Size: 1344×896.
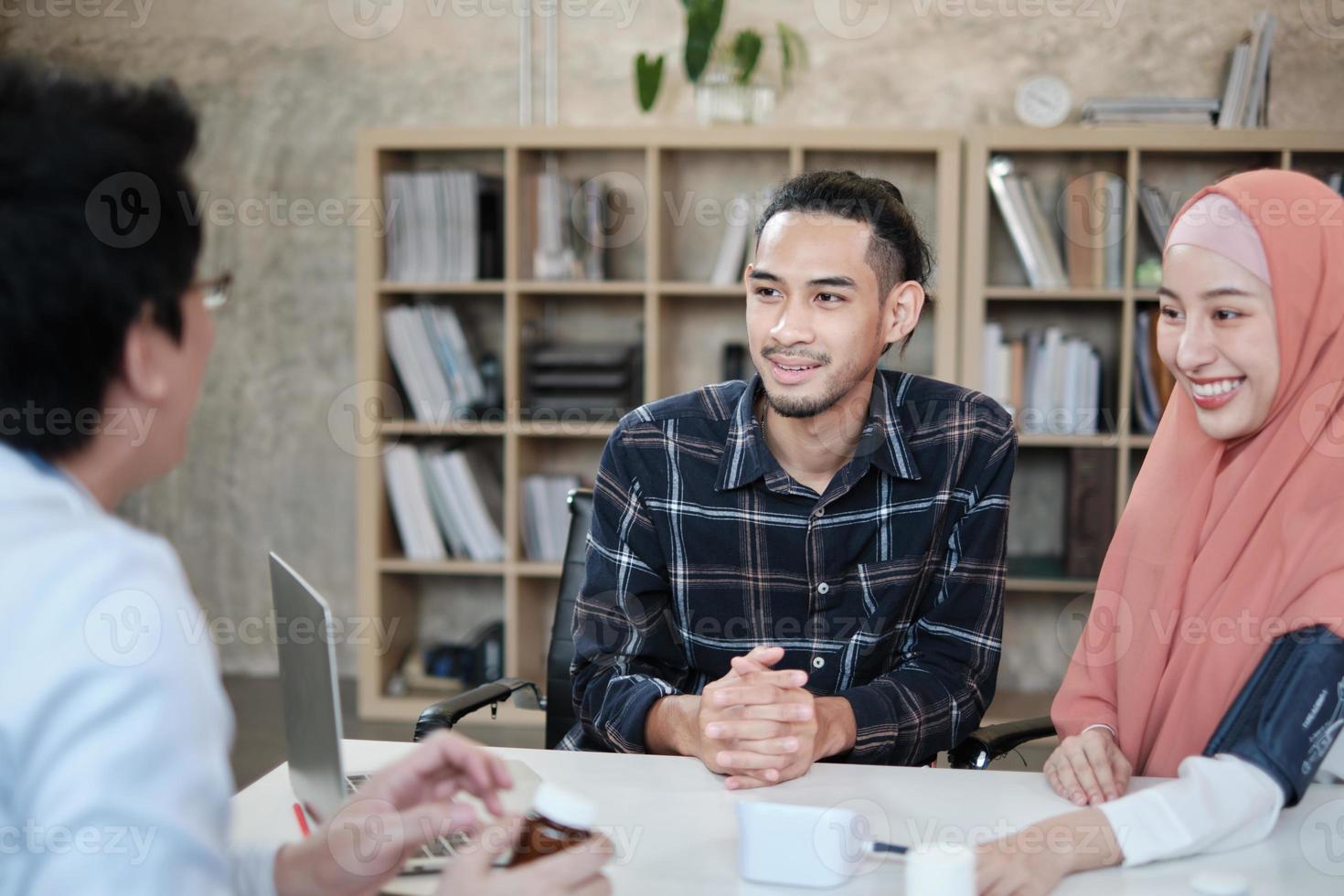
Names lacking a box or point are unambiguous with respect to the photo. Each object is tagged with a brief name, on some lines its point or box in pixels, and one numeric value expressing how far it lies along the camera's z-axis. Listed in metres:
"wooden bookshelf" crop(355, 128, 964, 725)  3.68
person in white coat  0.67
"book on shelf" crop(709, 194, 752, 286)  3.74
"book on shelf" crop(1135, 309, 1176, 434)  3.61
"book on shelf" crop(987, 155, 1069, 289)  3.63
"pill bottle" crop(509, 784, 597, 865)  1.04
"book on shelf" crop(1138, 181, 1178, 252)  3.61
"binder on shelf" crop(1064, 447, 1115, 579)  3.66
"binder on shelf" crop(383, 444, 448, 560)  3.82
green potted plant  3.72
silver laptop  1.10
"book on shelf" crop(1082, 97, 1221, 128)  3.58
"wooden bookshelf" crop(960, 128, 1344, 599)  3.55
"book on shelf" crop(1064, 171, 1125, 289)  3.62
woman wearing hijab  1.48
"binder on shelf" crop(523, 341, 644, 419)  3.75
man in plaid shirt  1.88
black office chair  2.17
